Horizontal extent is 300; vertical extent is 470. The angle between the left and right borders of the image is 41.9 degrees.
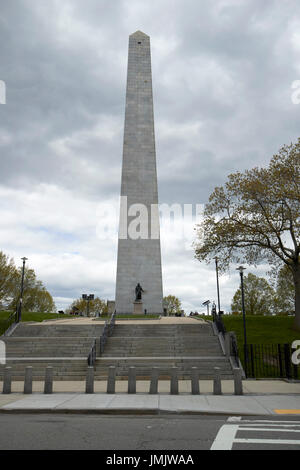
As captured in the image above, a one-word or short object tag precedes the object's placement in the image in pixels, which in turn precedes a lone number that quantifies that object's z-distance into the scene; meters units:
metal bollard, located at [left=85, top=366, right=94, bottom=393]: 12.47
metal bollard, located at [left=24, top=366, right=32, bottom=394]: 12.57
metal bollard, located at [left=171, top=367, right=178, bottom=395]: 12.30
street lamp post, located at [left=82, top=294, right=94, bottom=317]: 47.74
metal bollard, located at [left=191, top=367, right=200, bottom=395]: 12.38
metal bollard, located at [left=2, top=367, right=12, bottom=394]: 12.63
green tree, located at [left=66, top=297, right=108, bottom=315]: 83.94
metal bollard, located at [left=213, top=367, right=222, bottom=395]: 12.28
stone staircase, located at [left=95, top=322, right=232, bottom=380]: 16.58
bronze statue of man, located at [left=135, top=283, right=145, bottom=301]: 40.81
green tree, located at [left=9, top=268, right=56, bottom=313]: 51.79
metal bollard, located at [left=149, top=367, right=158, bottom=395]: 12.26
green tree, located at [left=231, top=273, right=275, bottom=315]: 64.75
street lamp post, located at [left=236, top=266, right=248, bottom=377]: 17.19
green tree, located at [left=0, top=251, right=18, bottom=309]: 41.28
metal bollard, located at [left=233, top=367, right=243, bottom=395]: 12.25
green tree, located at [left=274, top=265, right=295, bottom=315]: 52.98
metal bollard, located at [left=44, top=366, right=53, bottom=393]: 12.55
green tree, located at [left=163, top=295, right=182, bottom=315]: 96.88
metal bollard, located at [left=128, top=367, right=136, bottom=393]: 12.41
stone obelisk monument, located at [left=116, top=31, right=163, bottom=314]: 42.84
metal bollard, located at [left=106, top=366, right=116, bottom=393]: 12.45
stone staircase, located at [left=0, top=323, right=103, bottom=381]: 16.62
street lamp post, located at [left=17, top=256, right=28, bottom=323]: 25.05
